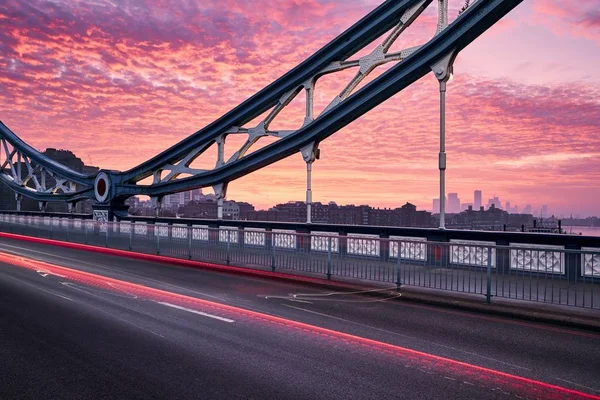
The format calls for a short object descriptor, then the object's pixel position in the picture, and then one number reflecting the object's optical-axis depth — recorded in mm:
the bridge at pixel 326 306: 5664
